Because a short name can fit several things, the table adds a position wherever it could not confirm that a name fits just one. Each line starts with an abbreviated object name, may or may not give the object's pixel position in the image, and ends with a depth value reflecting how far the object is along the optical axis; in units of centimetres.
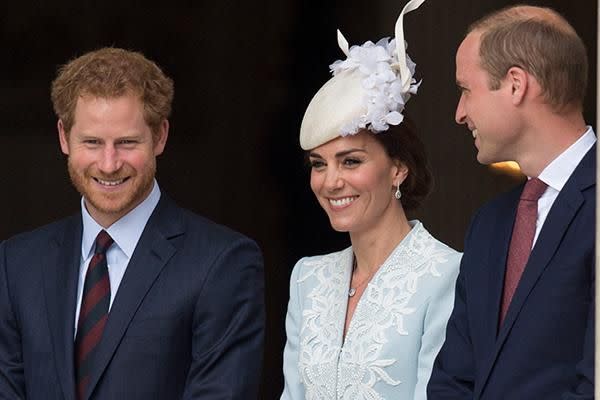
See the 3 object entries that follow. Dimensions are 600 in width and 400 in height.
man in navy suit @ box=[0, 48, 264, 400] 955
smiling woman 955
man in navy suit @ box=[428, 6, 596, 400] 830
